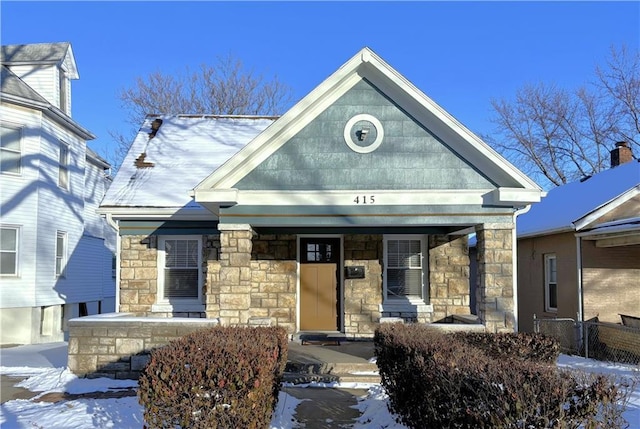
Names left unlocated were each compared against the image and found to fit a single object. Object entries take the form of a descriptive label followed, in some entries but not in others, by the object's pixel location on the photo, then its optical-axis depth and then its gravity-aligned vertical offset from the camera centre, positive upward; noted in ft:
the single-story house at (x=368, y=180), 32.32 +4.65
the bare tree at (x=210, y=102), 102.12 +29.04
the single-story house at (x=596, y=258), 44.14 -0.03
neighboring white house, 53.93 +6.02
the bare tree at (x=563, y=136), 92.73 +21.69
